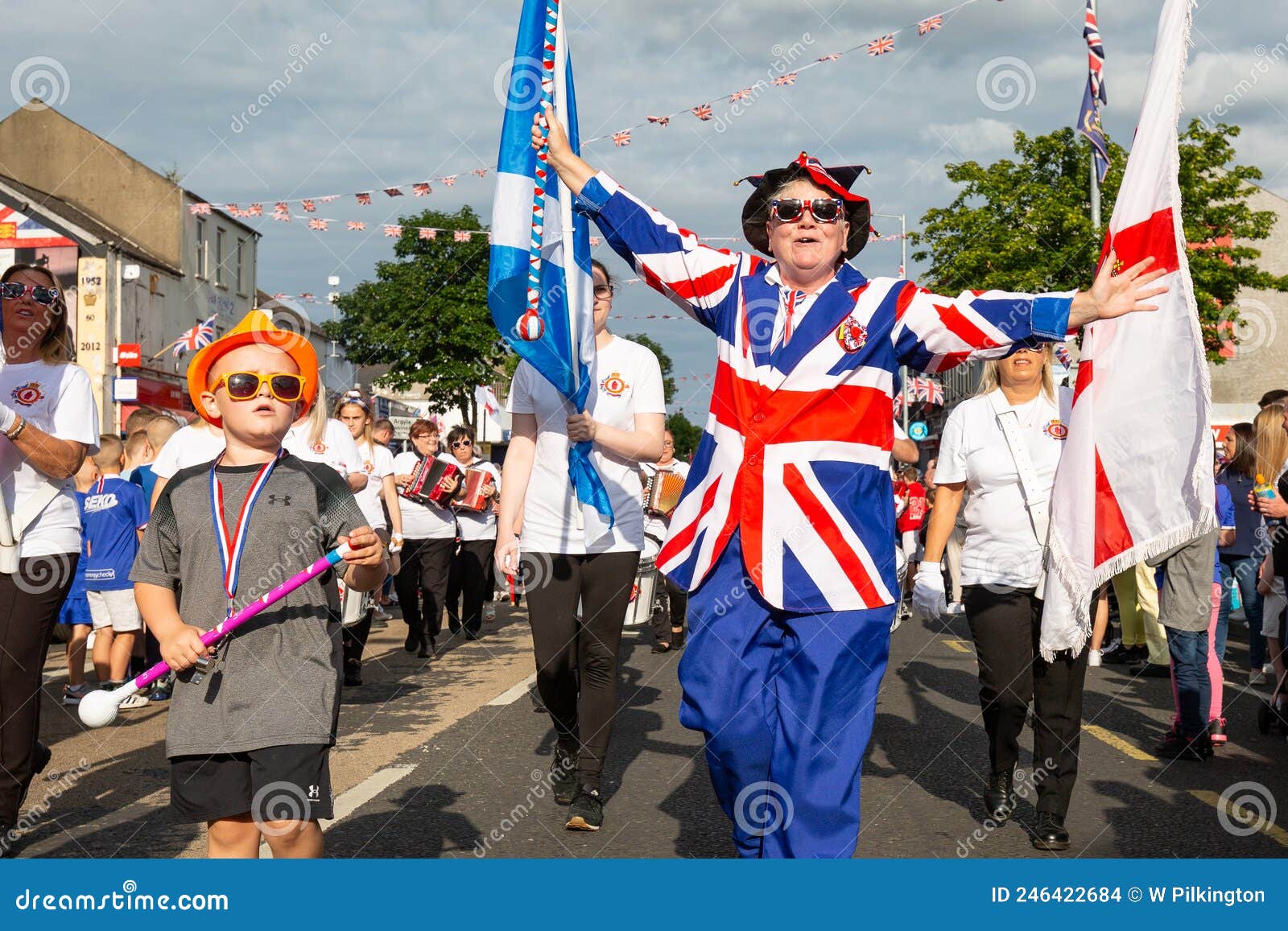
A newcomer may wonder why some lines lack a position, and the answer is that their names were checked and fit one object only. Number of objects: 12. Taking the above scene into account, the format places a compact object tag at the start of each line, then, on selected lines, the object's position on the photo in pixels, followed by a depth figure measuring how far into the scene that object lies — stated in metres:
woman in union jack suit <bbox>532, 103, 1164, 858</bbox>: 3.51
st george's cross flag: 3.79
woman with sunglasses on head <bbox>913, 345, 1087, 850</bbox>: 5.43
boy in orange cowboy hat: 3.35
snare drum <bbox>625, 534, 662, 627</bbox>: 9.55
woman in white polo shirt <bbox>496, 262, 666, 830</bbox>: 5.58
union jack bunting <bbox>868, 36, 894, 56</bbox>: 11.59
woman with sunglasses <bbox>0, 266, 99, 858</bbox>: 4.75
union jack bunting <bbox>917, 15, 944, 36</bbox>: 11.43
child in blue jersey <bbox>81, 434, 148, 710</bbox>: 8.55
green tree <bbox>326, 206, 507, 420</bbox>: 46.69
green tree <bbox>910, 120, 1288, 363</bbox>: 29.19
